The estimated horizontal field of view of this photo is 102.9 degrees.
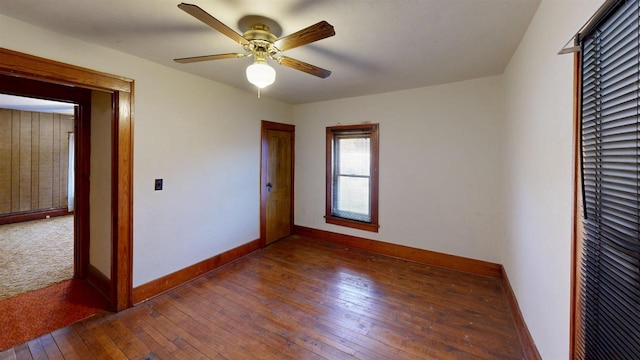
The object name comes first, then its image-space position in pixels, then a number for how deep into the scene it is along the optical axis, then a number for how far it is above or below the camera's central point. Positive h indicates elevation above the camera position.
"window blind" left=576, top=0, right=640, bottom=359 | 0.81 -0.02
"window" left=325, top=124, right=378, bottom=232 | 4.02 +0.07
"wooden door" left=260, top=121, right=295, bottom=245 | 4.22 -0.02
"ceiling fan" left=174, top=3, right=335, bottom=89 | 1.57 +0.94
